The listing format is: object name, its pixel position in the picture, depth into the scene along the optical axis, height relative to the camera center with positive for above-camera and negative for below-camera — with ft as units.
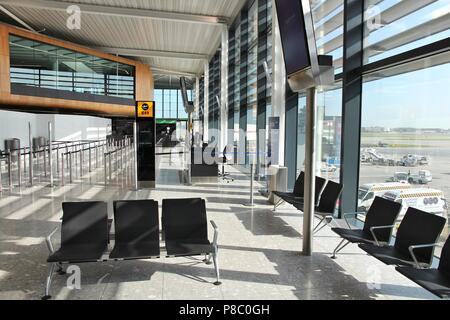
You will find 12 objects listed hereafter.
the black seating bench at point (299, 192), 19.85 -3.04
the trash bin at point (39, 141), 59.27 -0.51
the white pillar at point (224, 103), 56.54 +5.44
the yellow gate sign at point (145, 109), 32.65 +2.55
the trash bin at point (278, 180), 25.46 -2.80
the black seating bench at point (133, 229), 12.74 -3.32
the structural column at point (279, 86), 30.19 +4.25
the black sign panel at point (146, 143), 32.45 -0.41
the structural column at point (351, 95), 19.20 +2.27
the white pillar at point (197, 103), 108.51 +11.49
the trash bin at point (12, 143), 51.52 -0.73
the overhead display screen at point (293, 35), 13.01 +3.87
